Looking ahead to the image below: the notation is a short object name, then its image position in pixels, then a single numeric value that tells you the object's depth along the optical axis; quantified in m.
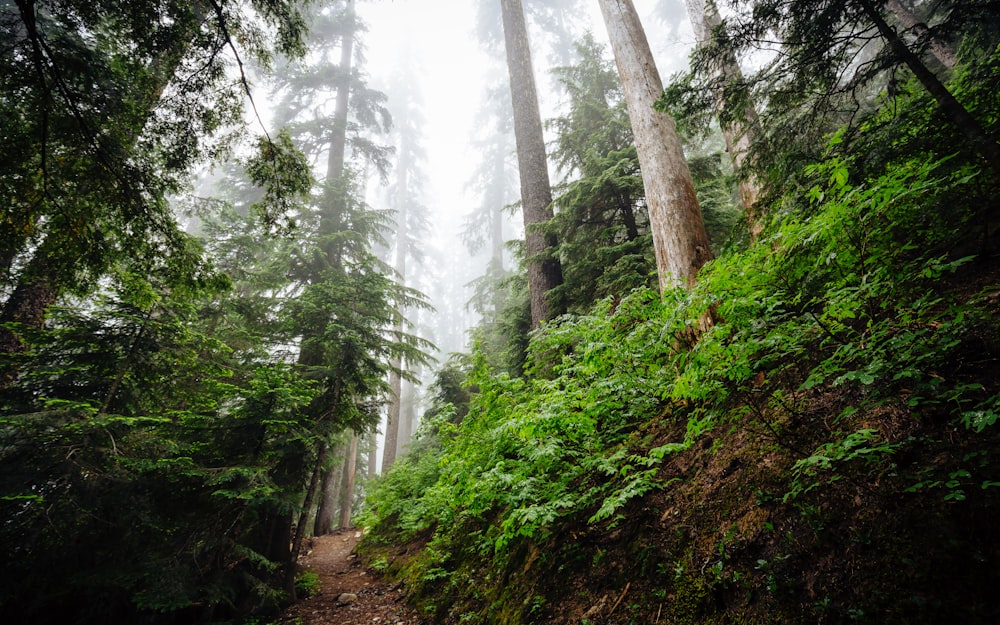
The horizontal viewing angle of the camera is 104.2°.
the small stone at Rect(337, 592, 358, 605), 6.27
